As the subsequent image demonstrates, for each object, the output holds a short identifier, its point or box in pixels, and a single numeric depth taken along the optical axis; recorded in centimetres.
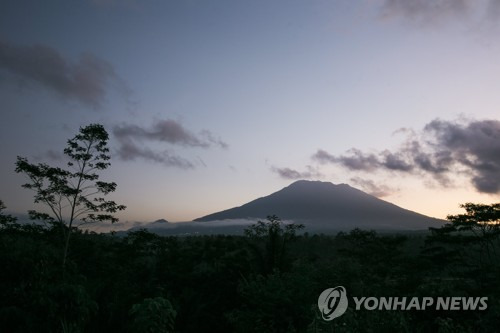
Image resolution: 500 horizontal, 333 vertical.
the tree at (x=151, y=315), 796
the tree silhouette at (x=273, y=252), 2061
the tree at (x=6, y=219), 2447
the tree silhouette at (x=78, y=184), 2291
